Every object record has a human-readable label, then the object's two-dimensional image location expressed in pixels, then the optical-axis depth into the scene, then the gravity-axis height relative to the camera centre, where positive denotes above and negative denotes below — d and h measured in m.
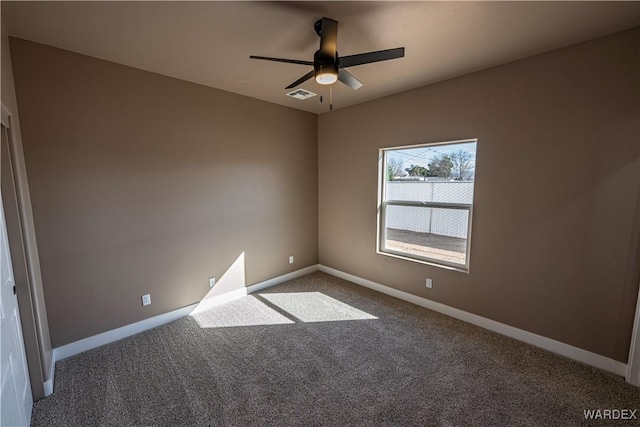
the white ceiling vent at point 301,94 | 3.27 +1.07
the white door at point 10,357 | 1.38 -1.02
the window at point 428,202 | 3.07 -0.30
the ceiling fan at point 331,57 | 1.85 +0.84
